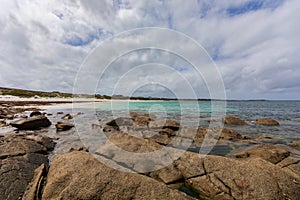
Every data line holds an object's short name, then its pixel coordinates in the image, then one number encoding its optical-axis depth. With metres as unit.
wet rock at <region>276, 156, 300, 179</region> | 4.15
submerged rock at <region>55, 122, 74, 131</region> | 9.89
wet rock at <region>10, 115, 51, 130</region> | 9.36
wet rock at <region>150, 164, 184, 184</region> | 3.87
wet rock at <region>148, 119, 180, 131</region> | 9.70
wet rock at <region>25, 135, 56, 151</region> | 6.01
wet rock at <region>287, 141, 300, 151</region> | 7.05
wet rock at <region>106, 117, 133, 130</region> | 11.56
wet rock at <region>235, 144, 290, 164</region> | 5.07
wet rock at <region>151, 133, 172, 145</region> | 7.19
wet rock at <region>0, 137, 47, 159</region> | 4.28
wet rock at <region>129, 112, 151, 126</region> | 12.34
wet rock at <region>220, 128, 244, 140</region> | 8.32
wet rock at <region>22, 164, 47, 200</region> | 2.97
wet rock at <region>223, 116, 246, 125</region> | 13.73
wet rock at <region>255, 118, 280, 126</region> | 13.70
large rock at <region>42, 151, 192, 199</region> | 2.88
